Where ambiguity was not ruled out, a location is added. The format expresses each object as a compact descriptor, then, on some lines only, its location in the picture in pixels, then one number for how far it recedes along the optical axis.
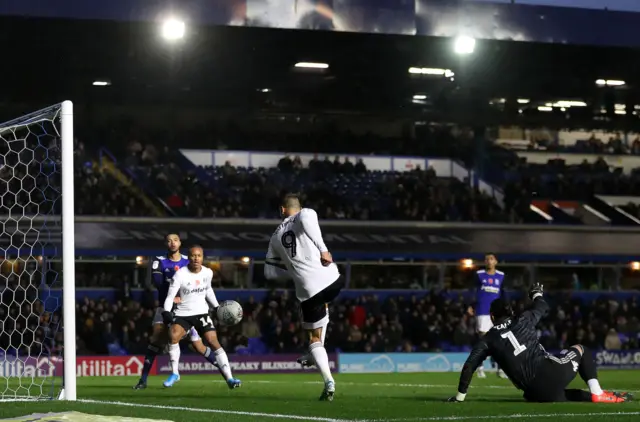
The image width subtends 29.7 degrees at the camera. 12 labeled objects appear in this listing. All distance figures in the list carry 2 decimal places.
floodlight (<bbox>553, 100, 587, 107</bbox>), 42.46
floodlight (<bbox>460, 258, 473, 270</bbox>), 36.81
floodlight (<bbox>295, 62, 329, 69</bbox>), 35.16
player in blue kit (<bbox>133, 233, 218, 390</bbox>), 16.28
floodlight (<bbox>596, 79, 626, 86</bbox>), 38.03
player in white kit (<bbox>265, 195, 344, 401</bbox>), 12.64
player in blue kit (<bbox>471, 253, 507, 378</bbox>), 21.25
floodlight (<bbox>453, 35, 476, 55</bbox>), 29.35
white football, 15.26
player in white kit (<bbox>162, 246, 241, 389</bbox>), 15.51
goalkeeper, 12.45
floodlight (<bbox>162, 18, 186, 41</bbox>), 27.03
